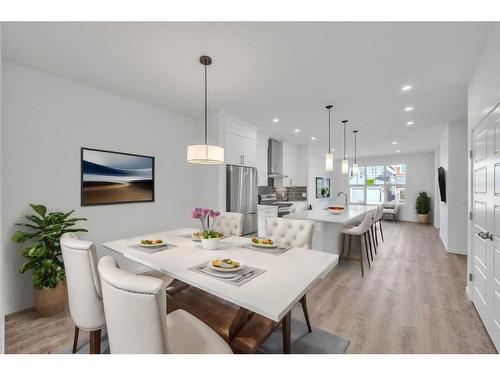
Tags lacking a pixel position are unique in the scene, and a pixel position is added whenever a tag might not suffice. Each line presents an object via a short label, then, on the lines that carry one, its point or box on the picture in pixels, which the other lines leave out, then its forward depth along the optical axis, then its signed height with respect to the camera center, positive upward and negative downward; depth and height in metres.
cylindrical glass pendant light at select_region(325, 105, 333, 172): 3.85 +0.44
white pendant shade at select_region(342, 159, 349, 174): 4.51 +0.43
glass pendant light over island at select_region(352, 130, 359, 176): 4.93 +0.39
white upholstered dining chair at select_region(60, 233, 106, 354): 1.39 -0.62
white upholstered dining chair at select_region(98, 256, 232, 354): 0.87 -0.49
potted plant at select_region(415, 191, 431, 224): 7.89 -0.64
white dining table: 1.12 -0.53
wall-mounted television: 4.89 +0.13
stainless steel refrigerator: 3.98 -0.09
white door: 1.82 -0.30
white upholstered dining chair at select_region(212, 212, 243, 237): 2.80 -0.44
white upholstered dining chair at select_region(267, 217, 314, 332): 2.23 -0.44
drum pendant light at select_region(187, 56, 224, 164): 2.10 +0.32
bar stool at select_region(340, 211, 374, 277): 3.42 -0.64
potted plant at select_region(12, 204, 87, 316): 2.19 -0.71
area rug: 1.77 -1.24
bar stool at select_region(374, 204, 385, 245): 4.65 -0.53
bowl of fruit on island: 4.13 -0.39
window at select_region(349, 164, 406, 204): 8.86 +0.16
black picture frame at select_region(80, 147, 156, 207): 2.76 +0.07
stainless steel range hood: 5.80 +0.76
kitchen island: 3.35 -0.60
